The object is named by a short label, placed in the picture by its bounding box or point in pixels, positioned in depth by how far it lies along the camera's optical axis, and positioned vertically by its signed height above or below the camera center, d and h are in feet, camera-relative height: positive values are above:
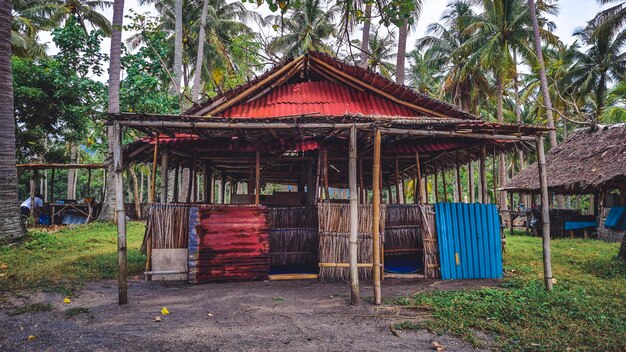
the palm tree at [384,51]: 84.89 +36.11
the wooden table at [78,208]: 54.34 -0.12
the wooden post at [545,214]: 21.18 -0.64
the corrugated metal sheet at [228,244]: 24.08 -2.46
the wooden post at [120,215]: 18.90 -0.41
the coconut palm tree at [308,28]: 80.23 +39.17
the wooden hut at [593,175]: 46.70 +3.57
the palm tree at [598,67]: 78.59 +28.43
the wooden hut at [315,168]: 20.13 +2.76
